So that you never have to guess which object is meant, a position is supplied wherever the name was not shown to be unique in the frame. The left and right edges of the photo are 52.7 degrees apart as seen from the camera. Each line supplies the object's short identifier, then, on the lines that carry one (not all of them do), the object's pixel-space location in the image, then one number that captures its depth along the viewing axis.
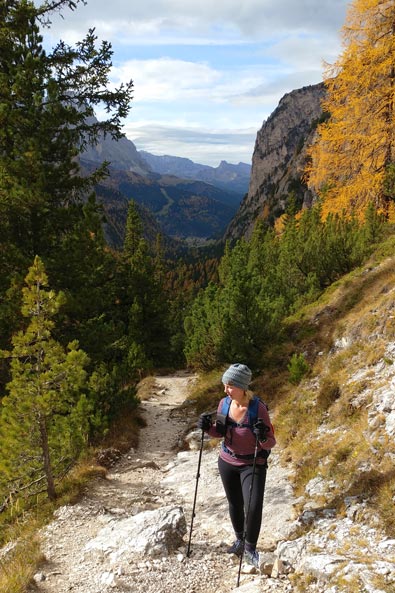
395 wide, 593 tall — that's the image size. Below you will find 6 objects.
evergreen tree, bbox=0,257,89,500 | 6.97
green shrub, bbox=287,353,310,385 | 10.56
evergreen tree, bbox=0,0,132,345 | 9.98
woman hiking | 4.79
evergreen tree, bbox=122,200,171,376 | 27.01
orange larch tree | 14.90
